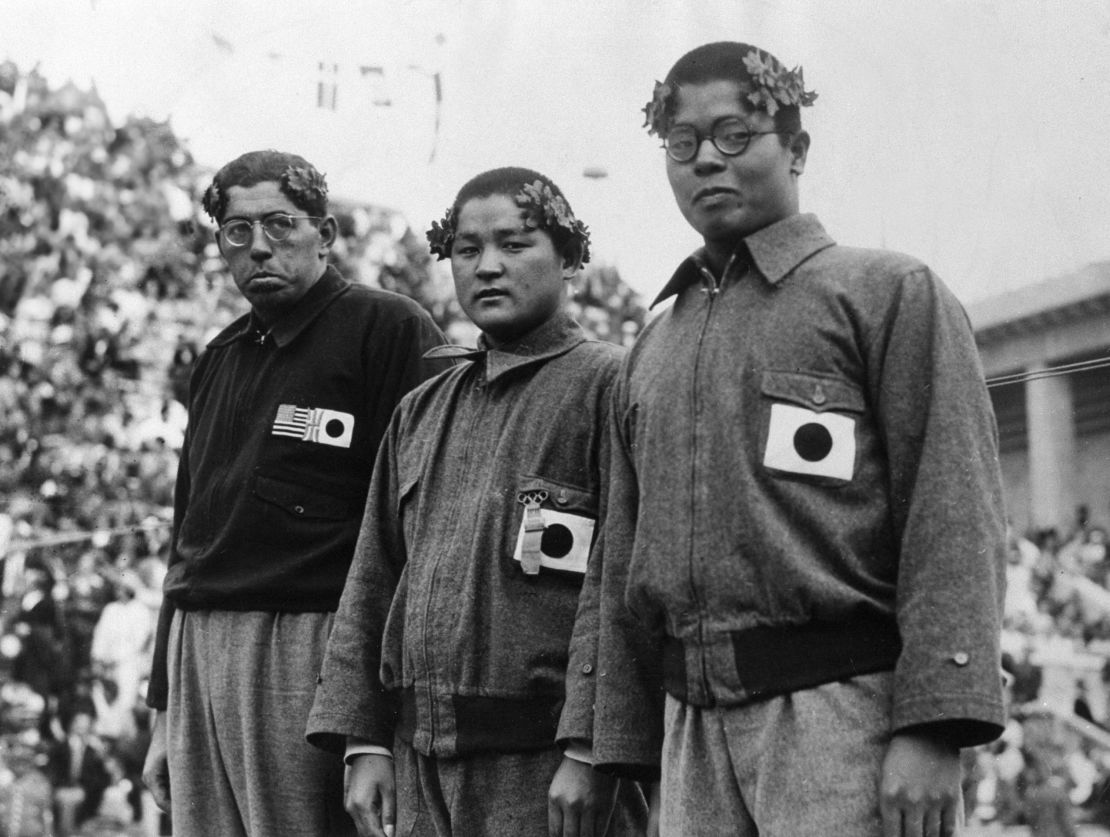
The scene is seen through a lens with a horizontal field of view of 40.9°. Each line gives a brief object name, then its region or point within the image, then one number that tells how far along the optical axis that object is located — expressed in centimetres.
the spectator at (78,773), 701
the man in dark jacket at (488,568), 237
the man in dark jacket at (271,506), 287
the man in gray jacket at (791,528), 180
